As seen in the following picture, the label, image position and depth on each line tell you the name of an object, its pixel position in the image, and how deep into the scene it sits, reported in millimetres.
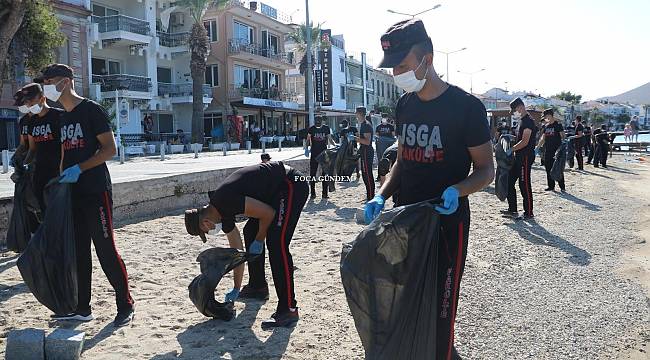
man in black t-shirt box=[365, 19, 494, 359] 2553
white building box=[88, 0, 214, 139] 30391
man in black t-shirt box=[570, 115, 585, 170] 18359
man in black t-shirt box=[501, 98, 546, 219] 8648
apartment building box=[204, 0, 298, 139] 38344
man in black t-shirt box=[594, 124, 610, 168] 21094
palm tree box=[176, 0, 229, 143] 31891
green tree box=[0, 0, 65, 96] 19219
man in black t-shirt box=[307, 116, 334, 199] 11023
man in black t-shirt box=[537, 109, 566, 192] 12109
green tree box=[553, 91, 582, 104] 105562
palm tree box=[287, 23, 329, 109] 48188
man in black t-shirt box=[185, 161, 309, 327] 3863
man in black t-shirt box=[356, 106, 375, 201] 10062
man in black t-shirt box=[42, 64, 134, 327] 4000
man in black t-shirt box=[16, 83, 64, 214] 5086
